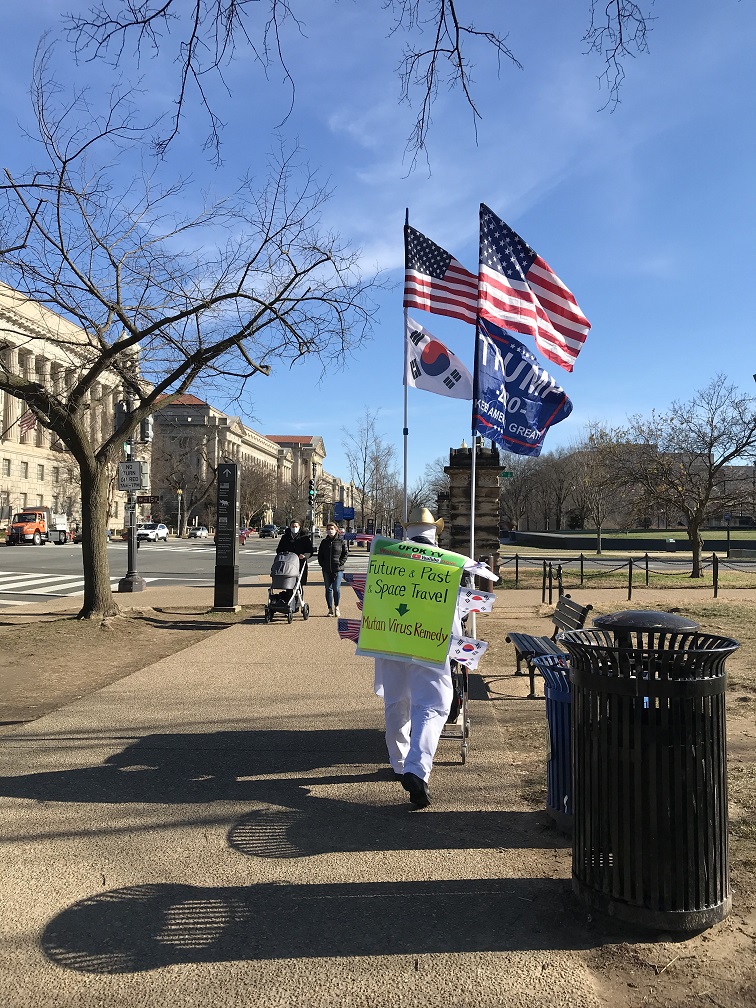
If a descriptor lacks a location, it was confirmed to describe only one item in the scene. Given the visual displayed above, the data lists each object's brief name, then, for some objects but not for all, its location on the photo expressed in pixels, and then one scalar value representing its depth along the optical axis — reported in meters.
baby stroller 13.90
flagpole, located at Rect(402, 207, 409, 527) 8.13
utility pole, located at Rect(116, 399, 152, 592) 19.53
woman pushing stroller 15.07
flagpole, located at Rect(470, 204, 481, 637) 7.73
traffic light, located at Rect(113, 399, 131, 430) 18.75
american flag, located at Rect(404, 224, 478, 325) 8.61
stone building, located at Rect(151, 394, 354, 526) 88.31
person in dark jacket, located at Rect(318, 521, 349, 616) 14.90
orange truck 53.62
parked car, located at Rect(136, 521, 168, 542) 68.56
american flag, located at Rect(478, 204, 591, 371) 8.29
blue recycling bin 4.47
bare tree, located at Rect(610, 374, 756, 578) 30.22
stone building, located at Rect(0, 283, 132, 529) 71.56
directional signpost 15.91
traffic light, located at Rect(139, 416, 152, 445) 20.75
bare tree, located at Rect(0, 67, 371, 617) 12.13
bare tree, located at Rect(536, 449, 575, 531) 92.44
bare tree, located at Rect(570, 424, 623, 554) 34.22
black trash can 3.31
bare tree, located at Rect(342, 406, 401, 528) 56.72
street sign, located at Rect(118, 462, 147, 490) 19.55
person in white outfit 4.80
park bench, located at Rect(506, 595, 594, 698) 7.00
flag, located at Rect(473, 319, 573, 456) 8.09
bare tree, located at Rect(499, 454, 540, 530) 93.75
